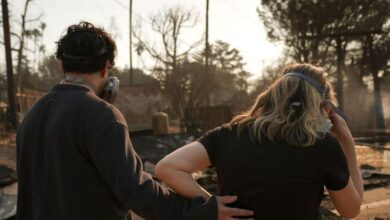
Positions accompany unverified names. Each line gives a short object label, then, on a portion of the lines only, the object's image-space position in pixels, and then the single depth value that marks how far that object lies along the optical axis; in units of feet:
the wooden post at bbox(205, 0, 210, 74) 93.61
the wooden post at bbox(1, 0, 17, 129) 72.90
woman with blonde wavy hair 6.58
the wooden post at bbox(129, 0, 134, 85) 118.21
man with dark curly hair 6.19
